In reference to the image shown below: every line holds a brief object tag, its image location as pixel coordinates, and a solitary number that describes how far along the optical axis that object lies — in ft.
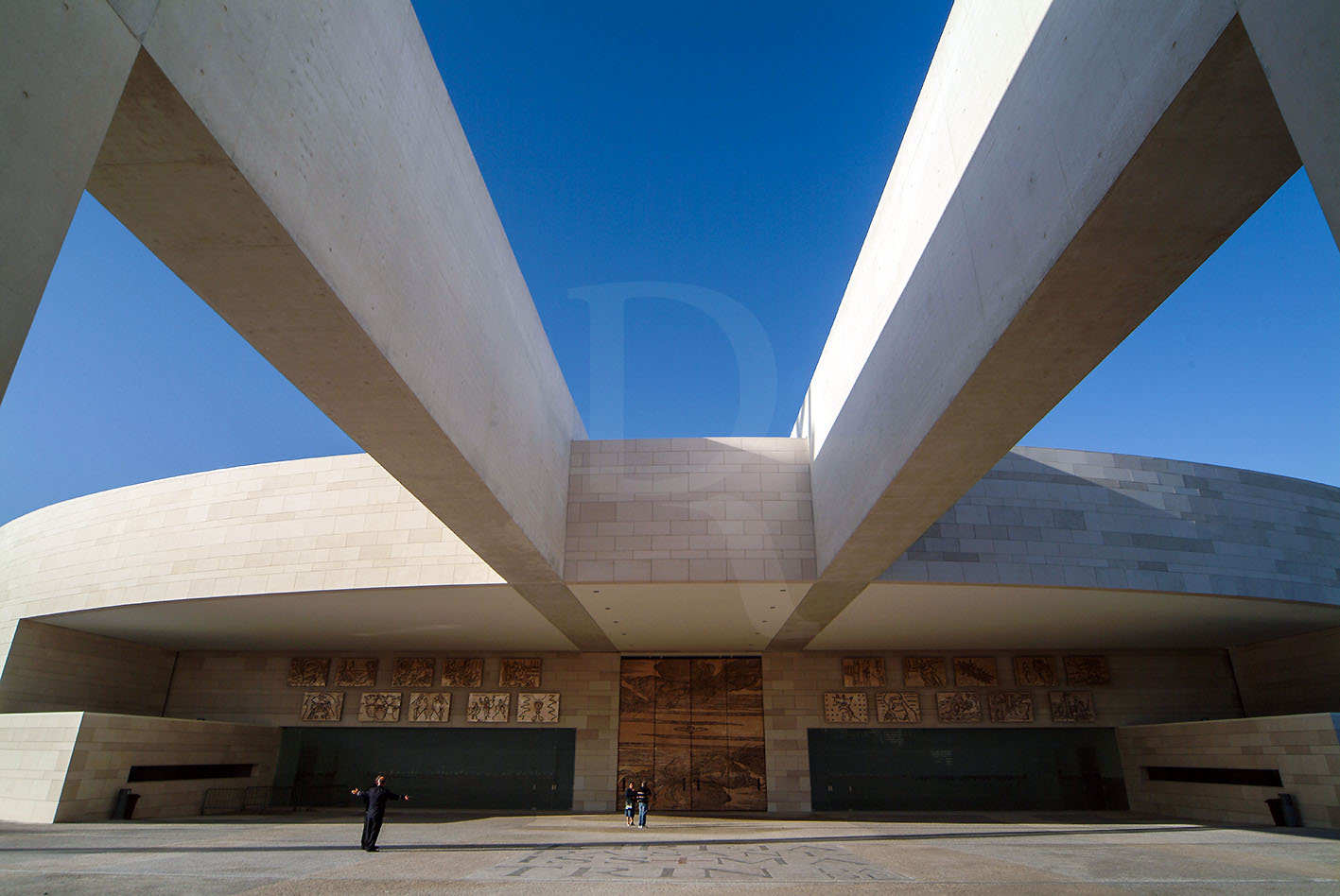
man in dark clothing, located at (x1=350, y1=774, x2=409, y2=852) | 34.53
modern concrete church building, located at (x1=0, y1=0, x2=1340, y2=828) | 13.44
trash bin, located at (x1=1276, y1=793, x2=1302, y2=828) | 49.32
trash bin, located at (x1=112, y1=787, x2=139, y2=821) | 51.47
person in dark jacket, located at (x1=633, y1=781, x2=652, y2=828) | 49.24
